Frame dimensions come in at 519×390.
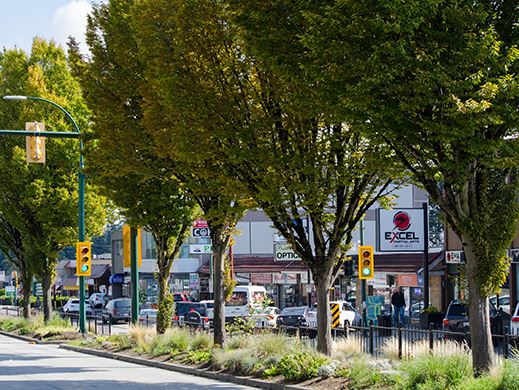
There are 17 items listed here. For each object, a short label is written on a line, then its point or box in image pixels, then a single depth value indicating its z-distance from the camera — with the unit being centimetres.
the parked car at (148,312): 5088
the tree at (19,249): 4800
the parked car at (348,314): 4228
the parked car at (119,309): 5644
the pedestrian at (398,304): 4312
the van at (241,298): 4419
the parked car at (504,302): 4169
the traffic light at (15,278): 8856
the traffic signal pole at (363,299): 3681
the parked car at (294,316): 4035
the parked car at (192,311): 4322
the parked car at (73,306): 6761
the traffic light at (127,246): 3504
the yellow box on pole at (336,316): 3638
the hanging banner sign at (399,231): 4341
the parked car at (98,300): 7388
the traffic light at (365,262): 3469
